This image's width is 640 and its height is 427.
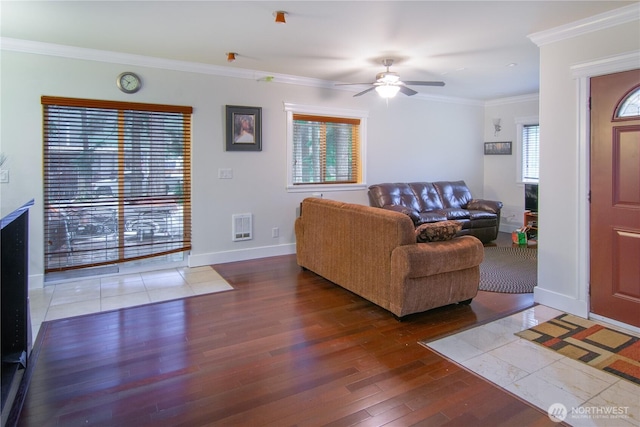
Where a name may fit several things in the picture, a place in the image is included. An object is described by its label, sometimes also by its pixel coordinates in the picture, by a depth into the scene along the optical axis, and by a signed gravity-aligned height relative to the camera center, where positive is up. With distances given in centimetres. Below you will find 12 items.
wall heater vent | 519 -35
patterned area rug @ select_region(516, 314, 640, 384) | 247 -102
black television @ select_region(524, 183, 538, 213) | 648 +4
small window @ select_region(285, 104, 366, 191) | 567 +80
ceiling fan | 446 +131
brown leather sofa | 597 -9
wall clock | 437 +133
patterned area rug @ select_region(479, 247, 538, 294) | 405 -83
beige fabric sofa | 310 -52
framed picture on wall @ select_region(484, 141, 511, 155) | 725 +98
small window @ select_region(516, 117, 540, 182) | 693 +88
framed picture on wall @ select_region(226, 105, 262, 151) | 504 +94
